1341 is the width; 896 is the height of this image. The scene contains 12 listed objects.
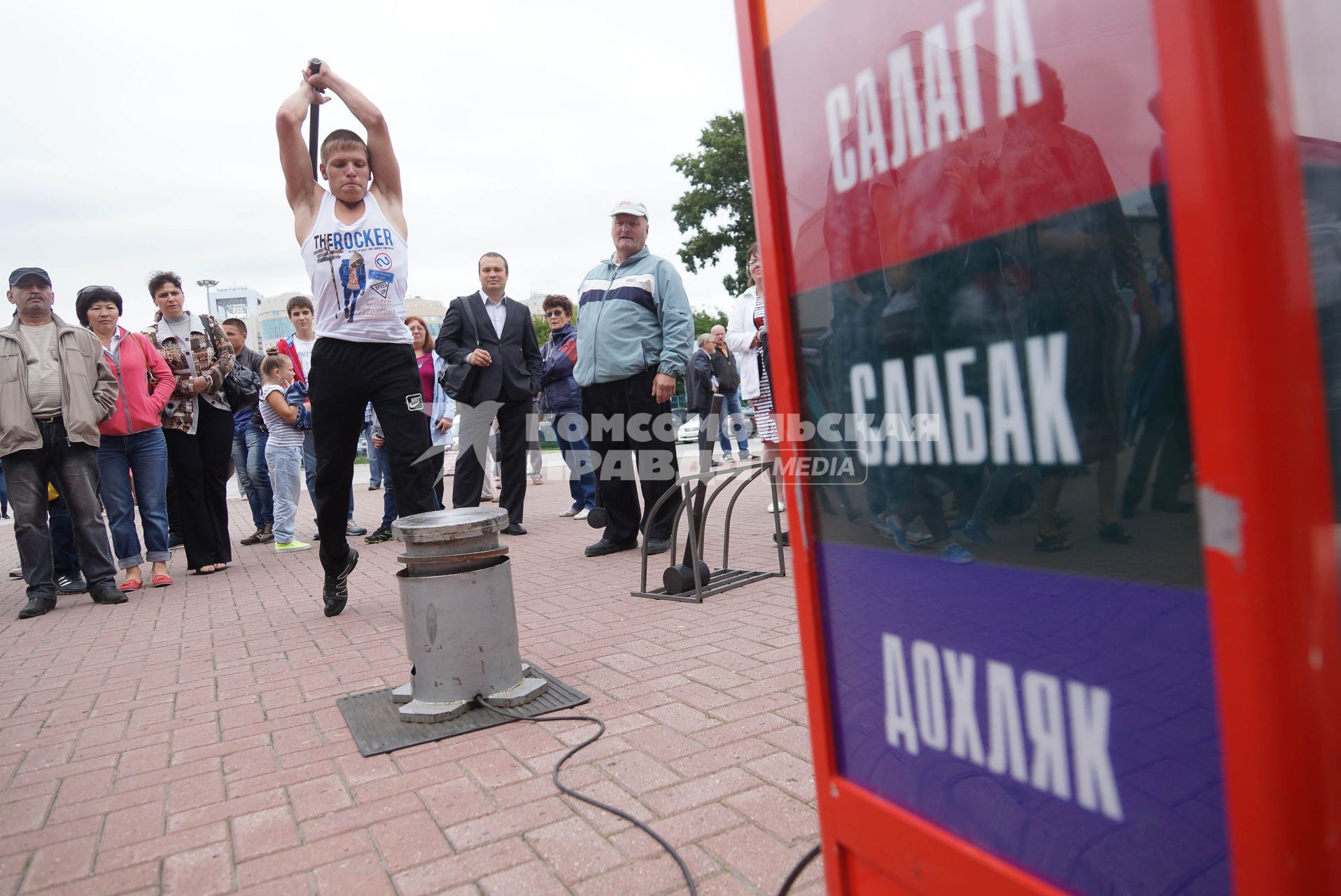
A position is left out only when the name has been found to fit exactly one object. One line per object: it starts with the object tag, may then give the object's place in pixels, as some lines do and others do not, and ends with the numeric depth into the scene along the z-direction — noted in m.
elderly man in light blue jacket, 5.60
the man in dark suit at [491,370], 7.12
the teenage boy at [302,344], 8.18
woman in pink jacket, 6.13
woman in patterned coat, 6.55
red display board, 0.75
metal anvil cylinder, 2.98
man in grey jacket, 5.52
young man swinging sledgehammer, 4.09
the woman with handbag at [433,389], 8.49
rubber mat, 2.85
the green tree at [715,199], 36.88
